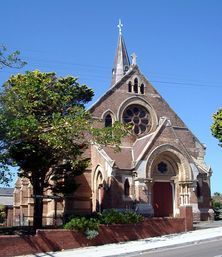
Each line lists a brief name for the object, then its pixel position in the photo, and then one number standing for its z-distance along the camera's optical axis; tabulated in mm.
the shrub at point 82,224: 16972
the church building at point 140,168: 25200
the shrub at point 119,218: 18515
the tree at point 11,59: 14094
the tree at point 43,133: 16225
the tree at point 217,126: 25494
